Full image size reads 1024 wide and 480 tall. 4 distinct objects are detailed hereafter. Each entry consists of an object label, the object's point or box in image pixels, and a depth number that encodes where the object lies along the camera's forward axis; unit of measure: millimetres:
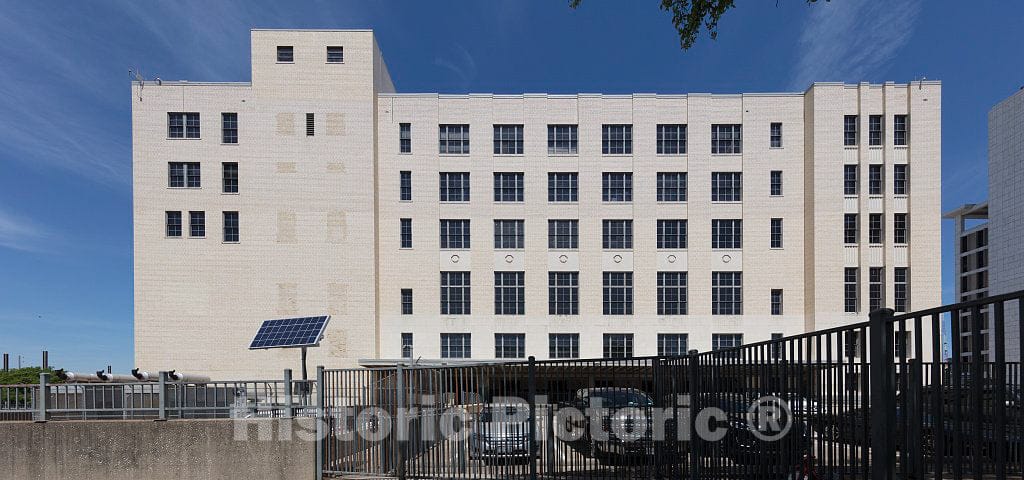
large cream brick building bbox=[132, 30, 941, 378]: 35281
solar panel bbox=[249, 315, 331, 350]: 15805
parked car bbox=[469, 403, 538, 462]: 9875
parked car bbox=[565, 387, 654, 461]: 8336
